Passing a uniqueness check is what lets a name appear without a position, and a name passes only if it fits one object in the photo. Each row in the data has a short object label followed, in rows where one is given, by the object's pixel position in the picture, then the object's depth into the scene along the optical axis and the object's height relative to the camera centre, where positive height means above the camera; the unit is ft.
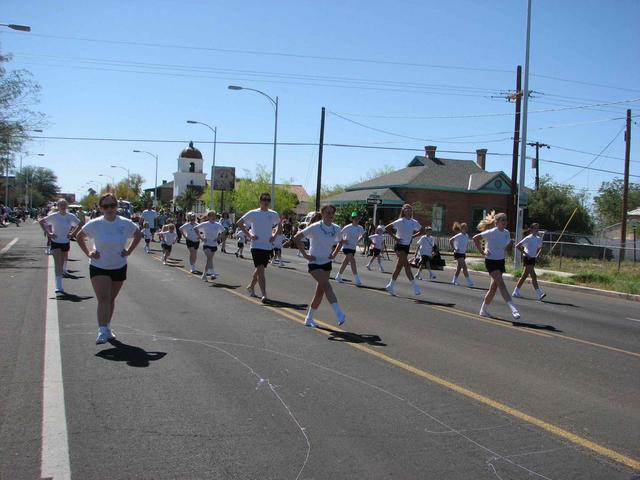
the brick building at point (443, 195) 147.74 +12.78
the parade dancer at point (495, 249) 35.04 +0.06
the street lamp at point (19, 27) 71.56 +23.00
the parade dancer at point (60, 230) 39.37 -0.34
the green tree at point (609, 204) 199.72 +17.30
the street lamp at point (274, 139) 124.06 +20.61
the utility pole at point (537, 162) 153.79 +23.33
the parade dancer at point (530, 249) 45.98 +0.18
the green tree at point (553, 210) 163.12 +11.42
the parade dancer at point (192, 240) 56.59 -0.65
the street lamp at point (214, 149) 154.40 +23.45
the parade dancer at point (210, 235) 49.83 -0.07
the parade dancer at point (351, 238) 52.42 +0.30
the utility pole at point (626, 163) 107.76 +16.88
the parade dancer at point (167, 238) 64.44 -0.68
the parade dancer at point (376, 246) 68.69 -0.30
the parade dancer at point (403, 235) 43.39 +0.72
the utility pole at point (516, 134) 97.40 +18.87
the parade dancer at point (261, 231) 37.09 +0.34
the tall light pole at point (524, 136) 76.89 +14.69
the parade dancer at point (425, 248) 61.50 -0.21
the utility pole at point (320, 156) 125.70 +17.17
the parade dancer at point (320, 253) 29.14 -0.64
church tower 390.42 +39.95
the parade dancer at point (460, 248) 57.88 -0.01
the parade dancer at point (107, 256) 24.40 -1.12
